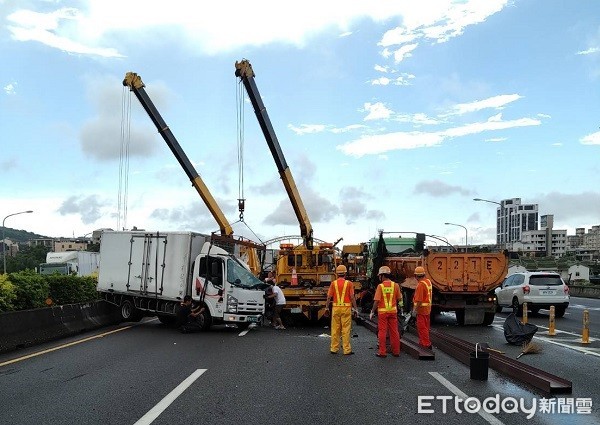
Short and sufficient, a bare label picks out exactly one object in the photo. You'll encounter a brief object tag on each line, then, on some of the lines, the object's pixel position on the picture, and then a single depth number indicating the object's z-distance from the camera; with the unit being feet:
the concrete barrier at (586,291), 138.92
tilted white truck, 53.36
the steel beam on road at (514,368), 25.67
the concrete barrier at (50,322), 41.22
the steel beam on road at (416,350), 35.40
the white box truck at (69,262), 120.98
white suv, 71.15
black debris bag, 39.91
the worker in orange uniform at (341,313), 37.27
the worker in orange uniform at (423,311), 38.52
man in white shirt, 56.75
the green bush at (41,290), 43.98
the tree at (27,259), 191.72
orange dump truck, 59.88
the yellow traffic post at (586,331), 44.05
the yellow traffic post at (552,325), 49.47
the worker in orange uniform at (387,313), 36.81
